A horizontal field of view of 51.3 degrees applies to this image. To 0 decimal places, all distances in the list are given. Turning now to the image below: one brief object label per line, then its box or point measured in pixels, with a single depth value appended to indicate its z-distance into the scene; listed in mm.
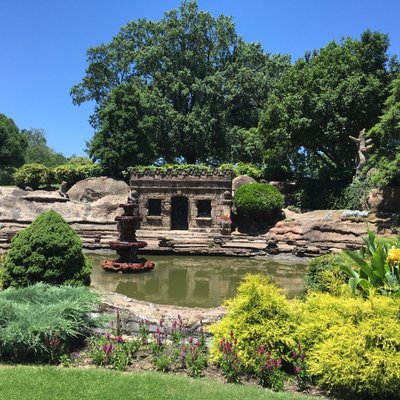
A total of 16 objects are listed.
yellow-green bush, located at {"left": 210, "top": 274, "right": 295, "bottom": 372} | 5535
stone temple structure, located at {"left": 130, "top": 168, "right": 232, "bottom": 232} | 26609
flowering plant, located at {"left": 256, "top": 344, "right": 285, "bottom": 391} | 5264
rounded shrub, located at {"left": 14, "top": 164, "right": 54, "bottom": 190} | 31828
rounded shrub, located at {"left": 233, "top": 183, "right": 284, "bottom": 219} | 24625
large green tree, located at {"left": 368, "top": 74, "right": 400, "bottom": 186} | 20734
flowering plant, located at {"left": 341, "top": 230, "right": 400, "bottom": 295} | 6277
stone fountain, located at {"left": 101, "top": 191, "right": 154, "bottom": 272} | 15539
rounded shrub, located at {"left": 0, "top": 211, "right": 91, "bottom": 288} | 8984
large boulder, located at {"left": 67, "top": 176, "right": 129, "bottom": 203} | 30469
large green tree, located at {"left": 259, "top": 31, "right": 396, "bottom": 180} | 26281
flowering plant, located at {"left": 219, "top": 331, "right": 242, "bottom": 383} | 5371
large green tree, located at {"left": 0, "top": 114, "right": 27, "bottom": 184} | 47031
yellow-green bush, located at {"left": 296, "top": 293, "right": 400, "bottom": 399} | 4742
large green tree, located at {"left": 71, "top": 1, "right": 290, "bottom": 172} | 37562
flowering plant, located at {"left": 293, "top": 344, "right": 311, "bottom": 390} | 5293
